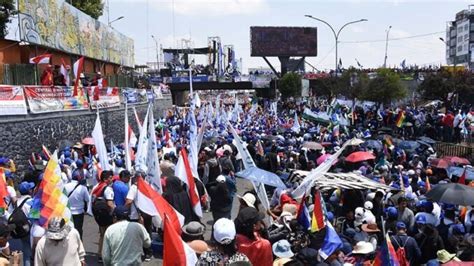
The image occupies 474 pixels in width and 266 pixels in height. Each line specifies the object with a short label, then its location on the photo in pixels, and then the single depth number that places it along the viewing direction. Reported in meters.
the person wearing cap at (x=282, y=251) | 6.40
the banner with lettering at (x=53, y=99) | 18.33
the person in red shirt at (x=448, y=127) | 26.12
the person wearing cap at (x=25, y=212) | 7.71
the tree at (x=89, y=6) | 43.10
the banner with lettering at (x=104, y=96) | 25.02
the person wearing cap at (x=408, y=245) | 7.48
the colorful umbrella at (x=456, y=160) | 14.43
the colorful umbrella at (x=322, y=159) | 13.75
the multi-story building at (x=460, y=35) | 128.88
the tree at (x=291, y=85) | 69.06
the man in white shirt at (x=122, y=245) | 6.34
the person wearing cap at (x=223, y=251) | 4.50
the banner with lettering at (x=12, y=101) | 16.40
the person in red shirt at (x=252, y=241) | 5.21
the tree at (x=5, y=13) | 22.02
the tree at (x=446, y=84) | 45.09
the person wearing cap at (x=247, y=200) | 7.73
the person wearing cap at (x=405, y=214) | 8.75
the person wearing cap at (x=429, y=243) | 7.67
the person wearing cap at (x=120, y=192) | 9.14
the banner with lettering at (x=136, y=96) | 33.42
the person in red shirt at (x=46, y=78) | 20.64
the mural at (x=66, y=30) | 24.19
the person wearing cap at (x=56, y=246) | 5.77
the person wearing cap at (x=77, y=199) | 8.87
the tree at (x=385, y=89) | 47.09
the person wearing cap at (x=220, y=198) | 10.21
